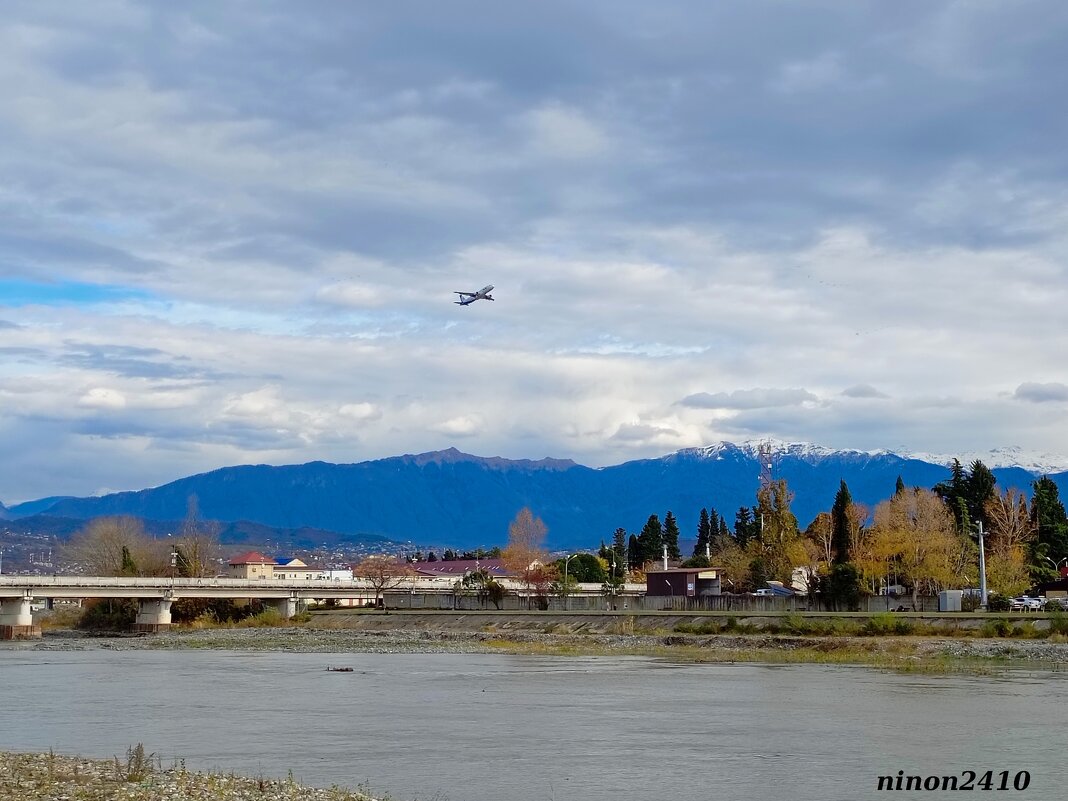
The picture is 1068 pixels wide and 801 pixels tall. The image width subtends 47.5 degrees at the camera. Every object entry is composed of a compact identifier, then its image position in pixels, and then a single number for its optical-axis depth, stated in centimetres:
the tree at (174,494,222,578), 14775
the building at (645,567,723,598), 11731
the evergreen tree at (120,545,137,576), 13975
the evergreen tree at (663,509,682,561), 19412
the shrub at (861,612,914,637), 7575
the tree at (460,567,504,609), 12344
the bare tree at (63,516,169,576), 14650
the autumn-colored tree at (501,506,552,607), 15712
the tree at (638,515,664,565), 19225
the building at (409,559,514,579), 17798
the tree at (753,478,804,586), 12331
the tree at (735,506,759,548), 16359
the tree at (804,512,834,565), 12638
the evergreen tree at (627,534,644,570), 19525
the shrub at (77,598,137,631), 12419
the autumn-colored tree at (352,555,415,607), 15055
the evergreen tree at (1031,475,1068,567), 13138
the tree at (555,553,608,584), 17306
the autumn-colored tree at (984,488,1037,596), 10634
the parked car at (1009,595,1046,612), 9075
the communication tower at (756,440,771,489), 12850
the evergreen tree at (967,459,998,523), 13975
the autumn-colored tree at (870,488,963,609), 10588
